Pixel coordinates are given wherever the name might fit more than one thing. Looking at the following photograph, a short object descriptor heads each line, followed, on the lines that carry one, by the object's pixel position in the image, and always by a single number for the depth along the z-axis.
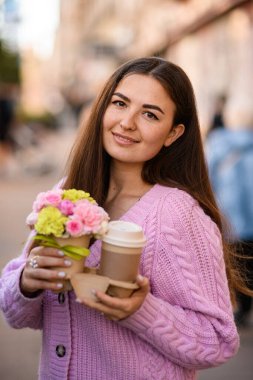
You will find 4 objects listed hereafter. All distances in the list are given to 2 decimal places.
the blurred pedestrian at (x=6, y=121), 14.36
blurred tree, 28.44
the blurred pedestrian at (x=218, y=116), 7.74
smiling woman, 1.78
